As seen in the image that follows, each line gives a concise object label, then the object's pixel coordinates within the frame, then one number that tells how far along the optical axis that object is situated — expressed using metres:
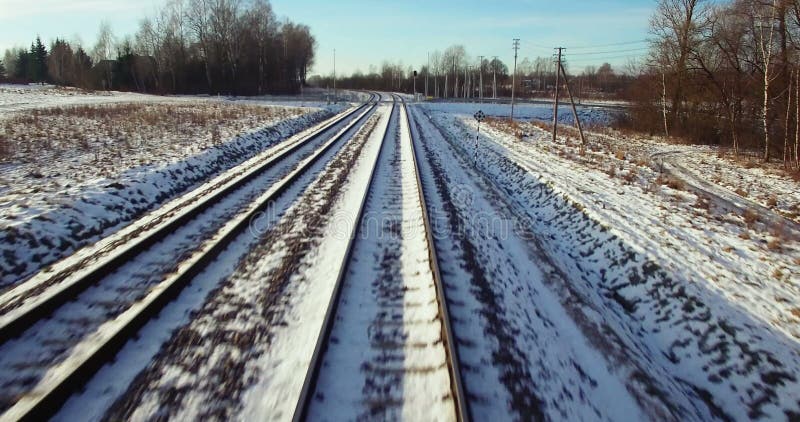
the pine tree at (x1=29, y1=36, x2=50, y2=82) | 103.00
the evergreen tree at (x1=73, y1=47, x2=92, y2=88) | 79.01
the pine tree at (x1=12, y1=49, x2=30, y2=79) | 108.84
